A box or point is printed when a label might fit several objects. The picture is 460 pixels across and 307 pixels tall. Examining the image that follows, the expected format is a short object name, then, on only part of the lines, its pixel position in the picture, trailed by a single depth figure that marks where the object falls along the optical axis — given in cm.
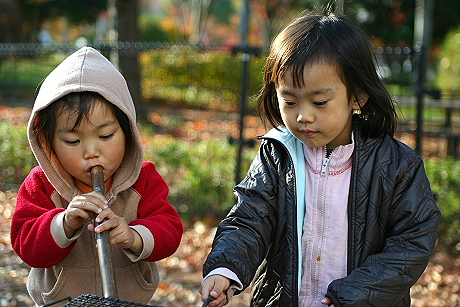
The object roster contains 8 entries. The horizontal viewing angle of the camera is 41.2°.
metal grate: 161
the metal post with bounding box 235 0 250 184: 569
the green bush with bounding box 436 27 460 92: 1121
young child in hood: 207
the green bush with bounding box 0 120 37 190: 728
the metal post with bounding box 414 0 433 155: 530
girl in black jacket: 199
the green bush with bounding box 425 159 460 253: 536
